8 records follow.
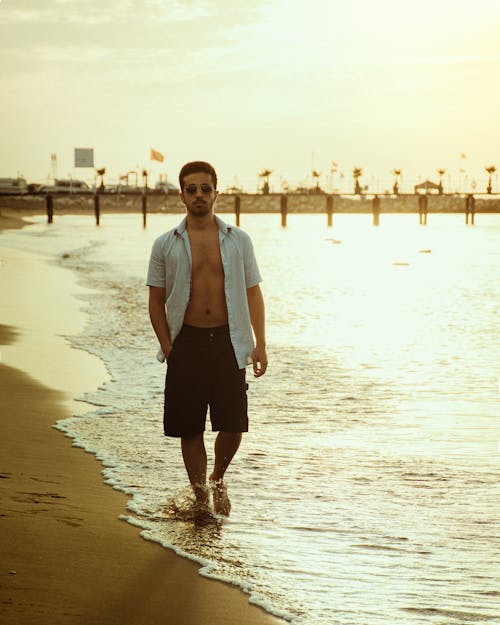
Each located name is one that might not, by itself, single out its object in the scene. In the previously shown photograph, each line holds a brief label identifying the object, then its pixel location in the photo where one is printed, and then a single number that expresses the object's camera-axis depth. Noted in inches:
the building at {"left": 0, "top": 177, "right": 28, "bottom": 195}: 4680.1
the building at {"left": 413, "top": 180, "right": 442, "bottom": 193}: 5441.9
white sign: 5989.2
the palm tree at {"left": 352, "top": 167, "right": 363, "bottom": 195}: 4839.1
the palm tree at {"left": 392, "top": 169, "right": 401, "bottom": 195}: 5026.3
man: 217.3
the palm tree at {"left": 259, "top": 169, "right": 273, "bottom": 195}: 4534.9
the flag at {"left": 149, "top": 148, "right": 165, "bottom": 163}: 4884.4
